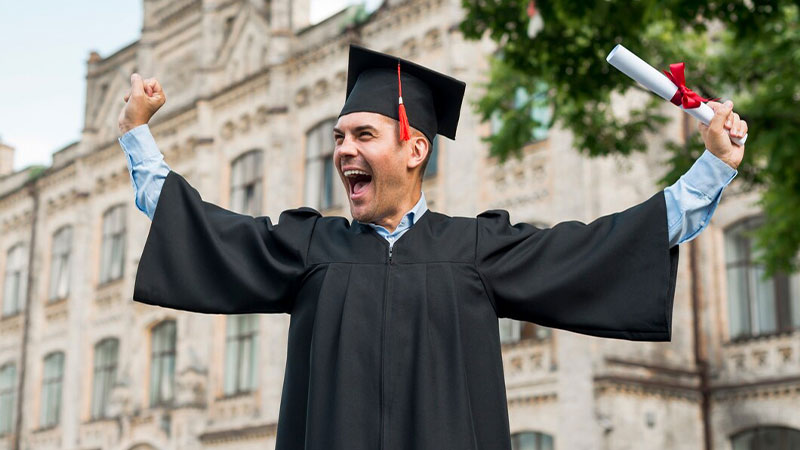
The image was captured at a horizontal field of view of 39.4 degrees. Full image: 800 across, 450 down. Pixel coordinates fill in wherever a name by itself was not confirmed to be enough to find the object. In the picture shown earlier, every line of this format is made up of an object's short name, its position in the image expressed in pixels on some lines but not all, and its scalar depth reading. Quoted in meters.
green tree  9.54
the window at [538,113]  17.47
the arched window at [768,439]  15.71
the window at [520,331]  16.67
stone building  16.19
